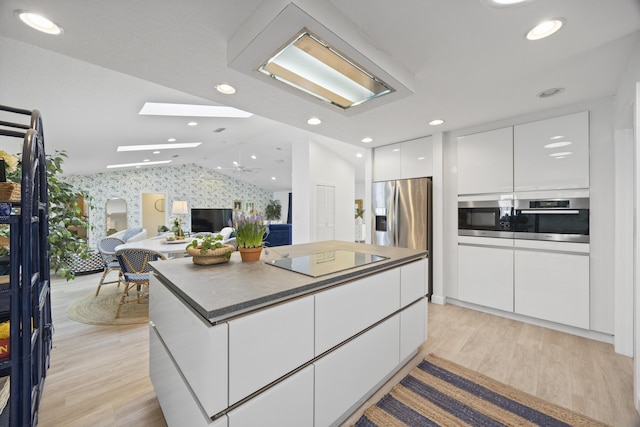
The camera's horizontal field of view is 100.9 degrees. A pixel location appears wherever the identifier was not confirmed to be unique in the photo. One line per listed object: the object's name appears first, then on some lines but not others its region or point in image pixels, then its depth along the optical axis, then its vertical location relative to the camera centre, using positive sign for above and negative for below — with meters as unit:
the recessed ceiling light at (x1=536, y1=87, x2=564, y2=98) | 2.28 +1.05
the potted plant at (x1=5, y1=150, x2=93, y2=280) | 1.92 -0.09
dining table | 3.46 -0.48
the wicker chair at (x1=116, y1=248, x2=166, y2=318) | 3.22 -0.63
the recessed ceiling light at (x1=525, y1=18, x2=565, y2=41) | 1.43 +1.02
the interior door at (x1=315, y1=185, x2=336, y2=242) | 5.86 -0.04
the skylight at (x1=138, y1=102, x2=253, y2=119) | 3.57 +1.54
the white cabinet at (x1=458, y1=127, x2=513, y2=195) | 3.00 +0.58
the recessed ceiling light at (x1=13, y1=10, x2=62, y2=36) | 1.32 +1.00
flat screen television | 9.08 -0.27
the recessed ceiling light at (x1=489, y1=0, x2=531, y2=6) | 1.25 +1.00
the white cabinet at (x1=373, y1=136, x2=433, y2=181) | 3.63 +0.75
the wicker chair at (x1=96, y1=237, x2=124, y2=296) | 4.09 -0.61
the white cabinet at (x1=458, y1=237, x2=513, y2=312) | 3.04 -0.74
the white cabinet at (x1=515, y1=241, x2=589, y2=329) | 2.61 -0.75
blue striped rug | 1.57 -1.25
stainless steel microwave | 3.03 -0.09
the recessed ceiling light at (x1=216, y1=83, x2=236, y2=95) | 2.14 +1.03
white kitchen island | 1.01 -0.61
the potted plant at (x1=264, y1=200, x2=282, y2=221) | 10.92 +0.03
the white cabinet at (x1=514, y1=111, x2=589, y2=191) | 2.58 +0.58
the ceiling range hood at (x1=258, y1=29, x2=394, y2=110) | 1.35 +0.81
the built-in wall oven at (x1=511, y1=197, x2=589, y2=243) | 2.61 -0.10
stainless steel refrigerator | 3.55 -0.03
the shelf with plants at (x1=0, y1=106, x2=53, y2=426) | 1.14 -0.35
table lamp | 5.18 +0.10
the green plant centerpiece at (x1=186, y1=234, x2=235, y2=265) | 1.63 -0.25
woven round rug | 3.12 -1.27
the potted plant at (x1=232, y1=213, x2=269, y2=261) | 1.77 -0.15
